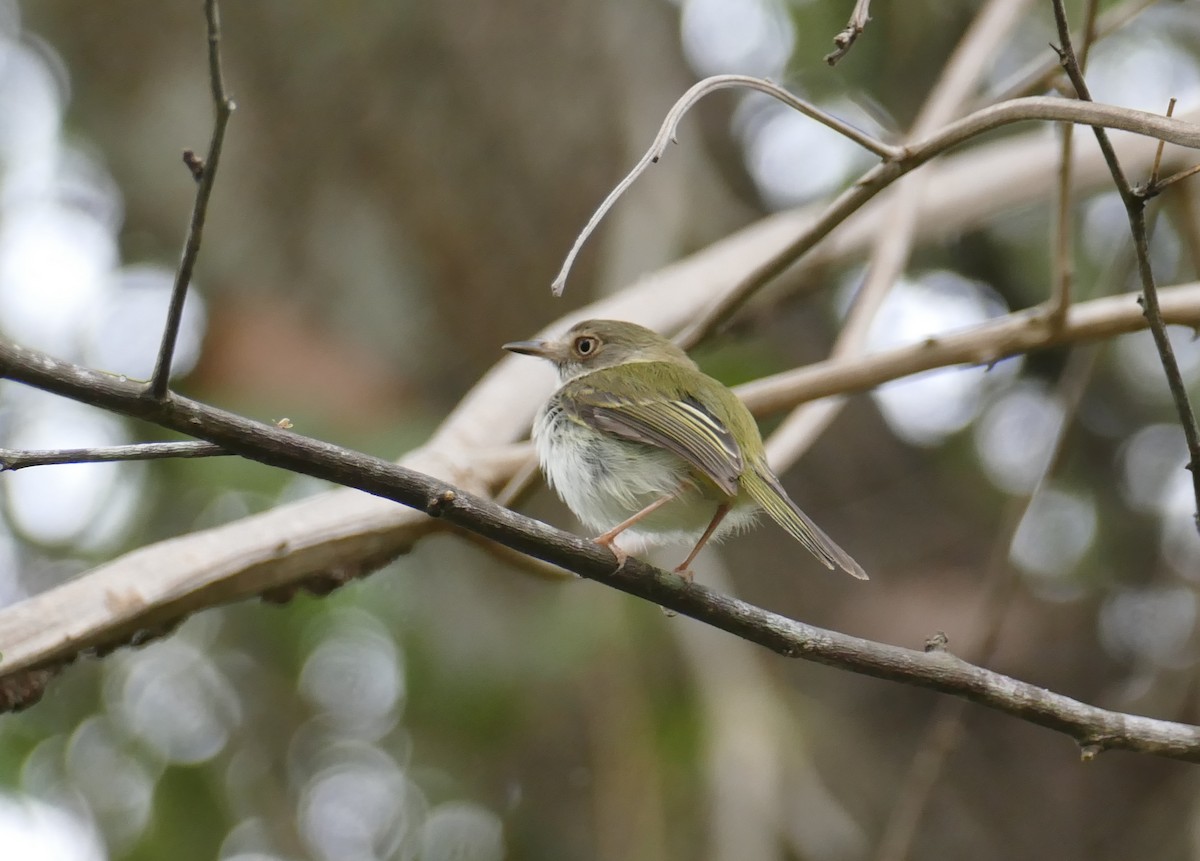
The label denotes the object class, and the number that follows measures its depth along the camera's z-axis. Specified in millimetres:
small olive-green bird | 5805
